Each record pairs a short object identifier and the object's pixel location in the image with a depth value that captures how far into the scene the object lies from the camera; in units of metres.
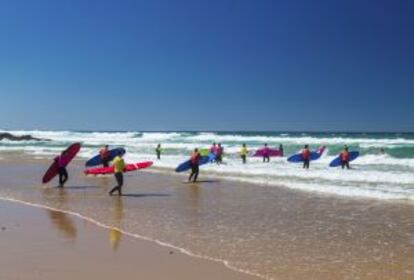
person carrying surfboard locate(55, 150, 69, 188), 20.73
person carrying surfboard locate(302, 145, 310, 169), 29.50
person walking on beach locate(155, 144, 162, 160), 38.41
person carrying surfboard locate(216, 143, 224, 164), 32.75
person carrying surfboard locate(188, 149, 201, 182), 22.22
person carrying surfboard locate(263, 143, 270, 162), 35.75
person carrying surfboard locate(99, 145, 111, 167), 26.68
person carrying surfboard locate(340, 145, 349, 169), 29.39
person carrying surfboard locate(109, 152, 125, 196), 17.36
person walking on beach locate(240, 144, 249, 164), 34.16
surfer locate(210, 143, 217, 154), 33.45
